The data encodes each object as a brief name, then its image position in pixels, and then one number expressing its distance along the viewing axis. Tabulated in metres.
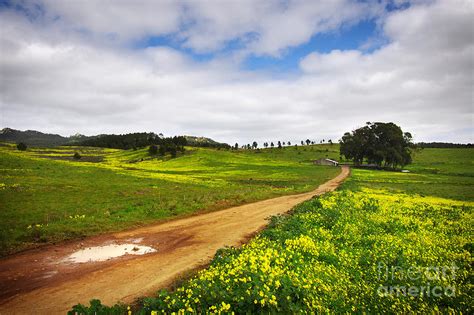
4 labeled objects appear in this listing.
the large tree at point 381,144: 113.25
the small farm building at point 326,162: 135.71
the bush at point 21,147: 138.95
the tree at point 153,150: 140.88
